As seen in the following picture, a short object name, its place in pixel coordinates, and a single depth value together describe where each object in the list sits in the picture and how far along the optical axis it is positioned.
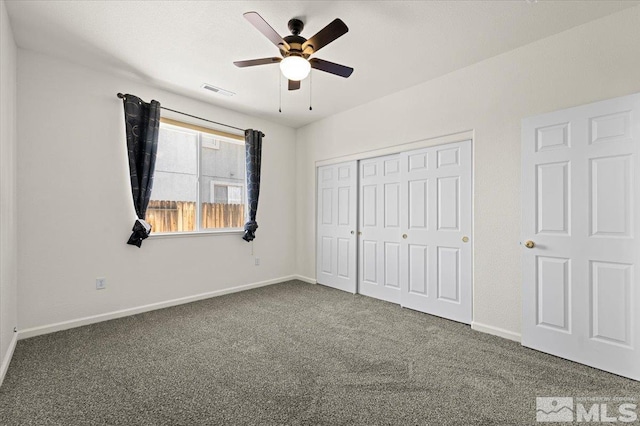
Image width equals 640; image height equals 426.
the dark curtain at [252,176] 4.46
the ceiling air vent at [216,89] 3.54
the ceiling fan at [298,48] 2.01
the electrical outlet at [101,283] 3.14
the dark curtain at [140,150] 3.29
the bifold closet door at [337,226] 4.39
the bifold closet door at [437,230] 3.15
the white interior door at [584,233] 2.14
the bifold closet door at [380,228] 3.87
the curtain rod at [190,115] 3.25
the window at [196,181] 3.73
